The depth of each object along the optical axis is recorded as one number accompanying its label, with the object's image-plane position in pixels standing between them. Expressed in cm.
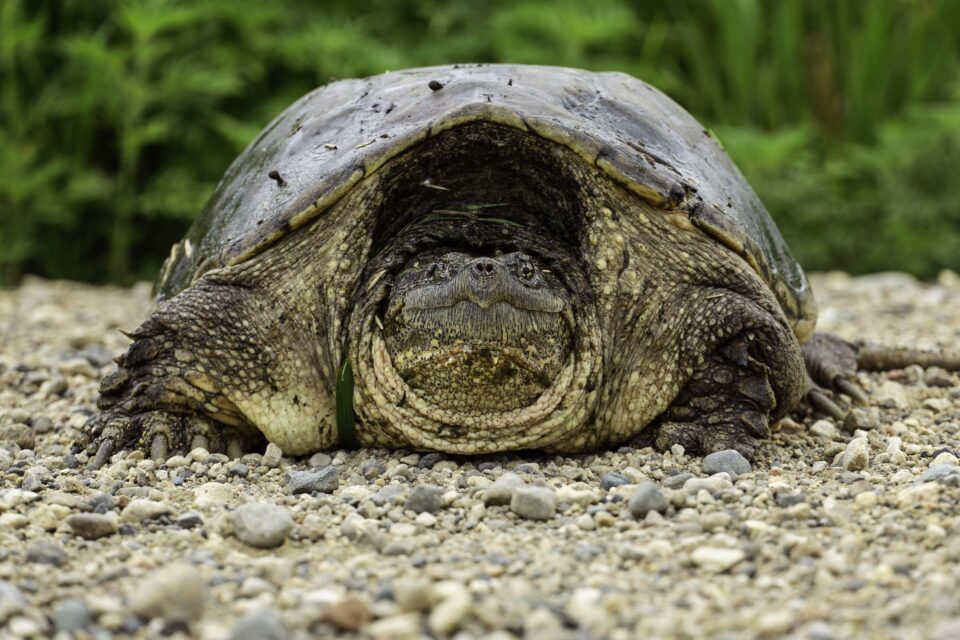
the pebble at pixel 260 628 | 342
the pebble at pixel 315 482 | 537
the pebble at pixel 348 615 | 354
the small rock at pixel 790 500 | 475
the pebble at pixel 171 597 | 362
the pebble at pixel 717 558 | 406
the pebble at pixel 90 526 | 449
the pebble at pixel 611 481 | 529
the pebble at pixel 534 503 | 480
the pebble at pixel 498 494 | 496
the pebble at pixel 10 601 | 363
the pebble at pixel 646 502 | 477
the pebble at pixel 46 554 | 416
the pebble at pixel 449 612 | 354
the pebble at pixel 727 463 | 566
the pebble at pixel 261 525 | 443
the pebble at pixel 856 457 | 565
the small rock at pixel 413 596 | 367
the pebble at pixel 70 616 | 359
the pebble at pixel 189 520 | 466
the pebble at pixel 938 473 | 488
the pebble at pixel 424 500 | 493
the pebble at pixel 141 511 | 469
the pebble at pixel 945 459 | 547
